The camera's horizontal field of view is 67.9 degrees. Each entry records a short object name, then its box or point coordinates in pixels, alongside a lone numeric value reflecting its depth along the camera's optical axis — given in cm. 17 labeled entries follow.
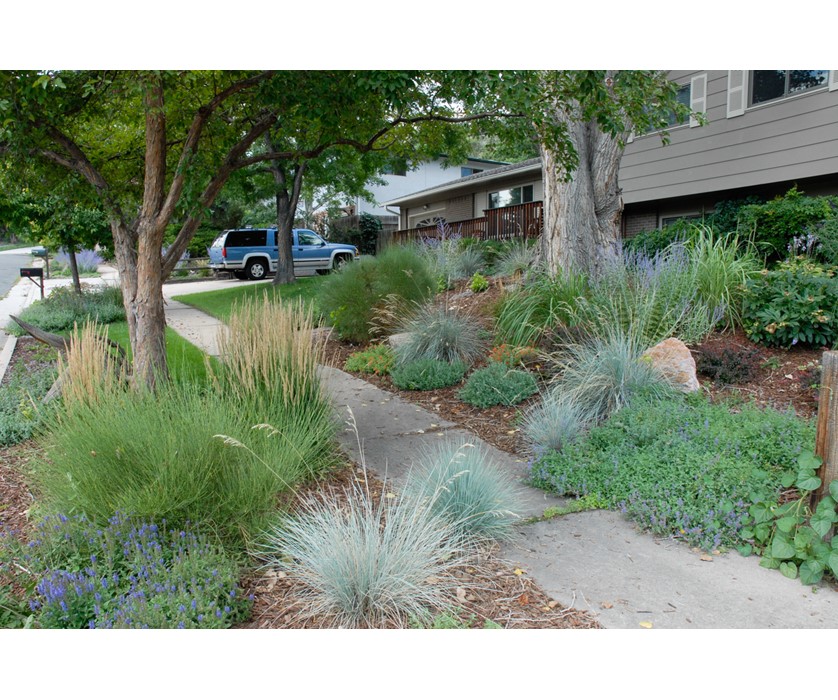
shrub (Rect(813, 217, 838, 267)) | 845
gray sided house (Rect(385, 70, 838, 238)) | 1048
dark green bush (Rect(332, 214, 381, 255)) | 2907
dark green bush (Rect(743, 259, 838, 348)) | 623
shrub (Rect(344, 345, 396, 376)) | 799
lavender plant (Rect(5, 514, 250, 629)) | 267
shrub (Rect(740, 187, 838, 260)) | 950
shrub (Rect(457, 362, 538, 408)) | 626
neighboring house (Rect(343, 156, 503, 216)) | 3325
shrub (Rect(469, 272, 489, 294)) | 1114
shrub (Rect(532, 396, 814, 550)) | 365
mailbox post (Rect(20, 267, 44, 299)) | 1556
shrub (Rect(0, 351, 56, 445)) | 546
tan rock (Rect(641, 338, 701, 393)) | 548
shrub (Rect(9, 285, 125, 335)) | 1230
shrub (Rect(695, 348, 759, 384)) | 588
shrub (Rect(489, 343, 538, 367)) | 684
